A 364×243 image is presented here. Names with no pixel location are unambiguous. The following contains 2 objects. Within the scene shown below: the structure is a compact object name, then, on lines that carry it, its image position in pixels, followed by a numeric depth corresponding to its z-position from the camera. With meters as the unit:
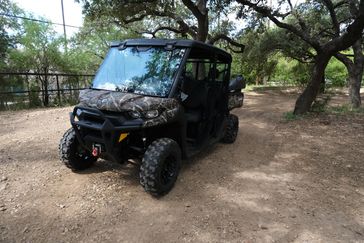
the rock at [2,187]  3.92
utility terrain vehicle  3.63
